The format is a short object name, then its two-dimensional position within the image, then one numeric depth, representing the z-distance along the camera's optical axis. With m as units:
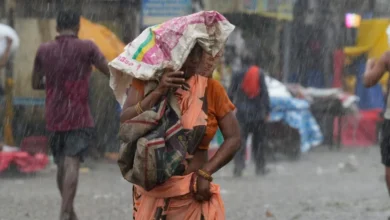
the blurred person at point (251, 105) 24.84
